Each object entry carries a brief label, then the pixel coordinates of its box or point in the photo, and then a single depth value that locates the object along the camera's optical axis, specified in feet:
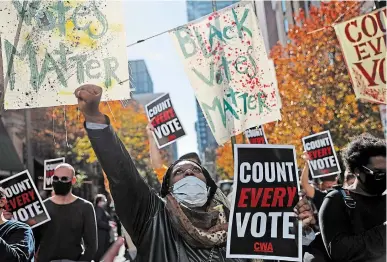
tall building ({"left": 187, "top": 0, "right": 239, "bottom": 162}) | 592.85
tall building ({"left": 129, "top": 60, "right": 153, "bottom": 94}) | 444.55
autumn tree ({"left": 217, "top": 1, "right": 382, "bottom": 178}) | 60.85
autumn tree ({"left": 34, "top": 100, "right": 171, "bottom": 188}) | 80.43
